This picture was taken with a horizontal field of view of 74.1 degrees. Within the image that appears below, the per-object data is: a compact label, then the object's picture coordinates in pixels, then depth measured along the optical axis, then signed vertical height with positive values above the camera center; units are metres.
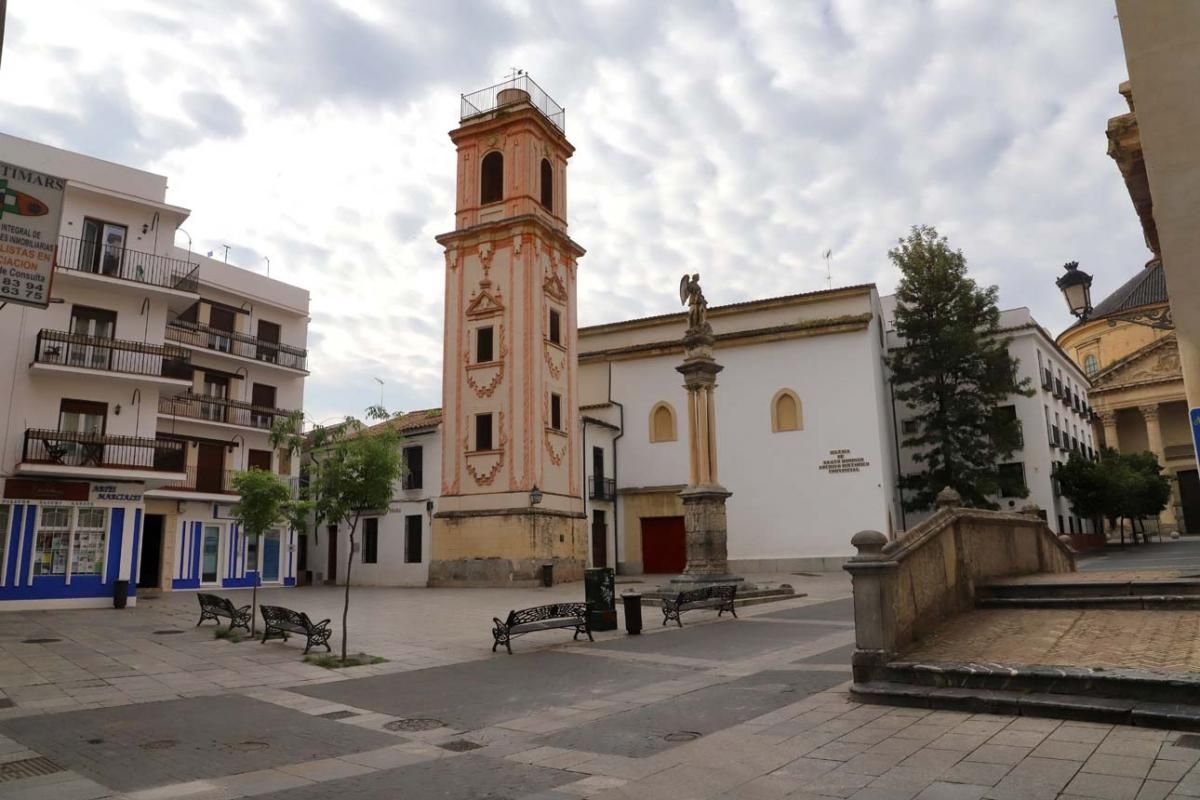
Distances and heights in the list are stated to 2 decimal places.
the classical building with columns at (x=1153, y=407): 53.06 +8.50
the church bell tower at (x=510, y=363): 28.91 +6.85
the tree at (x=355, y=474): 12.73 +1.16
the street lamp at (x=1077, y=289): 12.23 +3.70
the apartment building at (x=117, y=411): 21.61 +4.30
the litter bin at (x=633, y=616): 14.14 -1.32
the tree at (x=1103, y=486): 36.56 +2.08
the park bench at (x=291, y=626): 12.51 -1.26
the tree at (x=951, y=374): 32.16 +6.59
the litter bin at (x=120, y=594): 21.83 -1.16
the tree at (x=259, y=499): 16.42 +1.00
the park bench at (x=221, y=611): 14.80 -1.20
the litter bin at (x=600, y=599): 14.41 -1.03
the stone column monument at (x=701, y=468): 18.66 +1.72
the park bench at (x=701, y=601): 15.11 -1.21
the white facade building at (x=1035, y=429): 34.84 +4.77
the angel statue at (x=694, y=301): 20.03 +5.98
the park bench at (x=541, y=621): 12.30 -1.28
